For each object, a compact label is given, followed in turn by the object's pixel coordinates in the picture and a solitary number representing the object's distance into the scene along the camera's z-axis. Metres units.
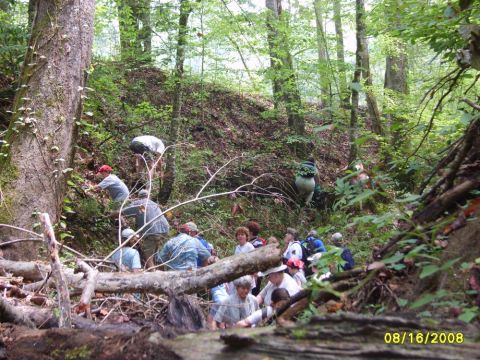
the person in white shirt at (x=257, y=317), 4.07
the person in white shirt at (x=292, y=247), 8.07
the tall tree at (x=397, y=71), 14.03
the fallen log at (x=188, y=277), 3.60
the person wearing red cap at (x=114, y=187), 8.04
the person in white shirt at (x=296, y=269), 6.67
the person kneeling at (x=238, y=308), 4.62
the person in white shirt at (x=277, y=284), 5.19
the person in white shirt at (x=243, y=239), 7.51
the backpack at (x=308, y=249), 8.16
